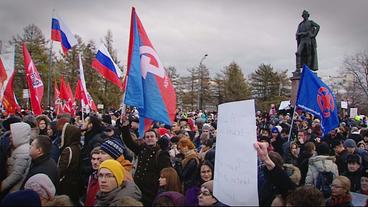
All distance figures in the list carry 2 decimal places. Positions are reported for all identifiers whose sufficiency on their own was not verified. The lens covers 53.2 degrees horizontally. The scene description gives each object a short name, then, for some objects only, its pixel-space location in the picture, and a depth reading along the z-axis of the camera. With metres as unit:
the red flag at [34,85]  9.30
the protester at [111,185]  3.38
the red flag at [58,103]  13.89
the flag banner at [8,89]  9.85
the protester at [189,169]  4.79
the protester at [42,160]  4.15
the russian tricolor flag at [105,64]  9.03
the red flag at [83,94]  10.11
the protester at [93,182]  4.04
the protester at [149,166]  4.90
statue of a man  16.22
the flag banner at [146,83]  5.31
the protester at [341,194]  3.72
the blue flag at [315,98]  6.80
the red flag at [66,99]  13.64
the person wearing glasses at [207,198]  3.56
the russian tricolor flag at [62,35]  11.17
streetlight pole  56.53
